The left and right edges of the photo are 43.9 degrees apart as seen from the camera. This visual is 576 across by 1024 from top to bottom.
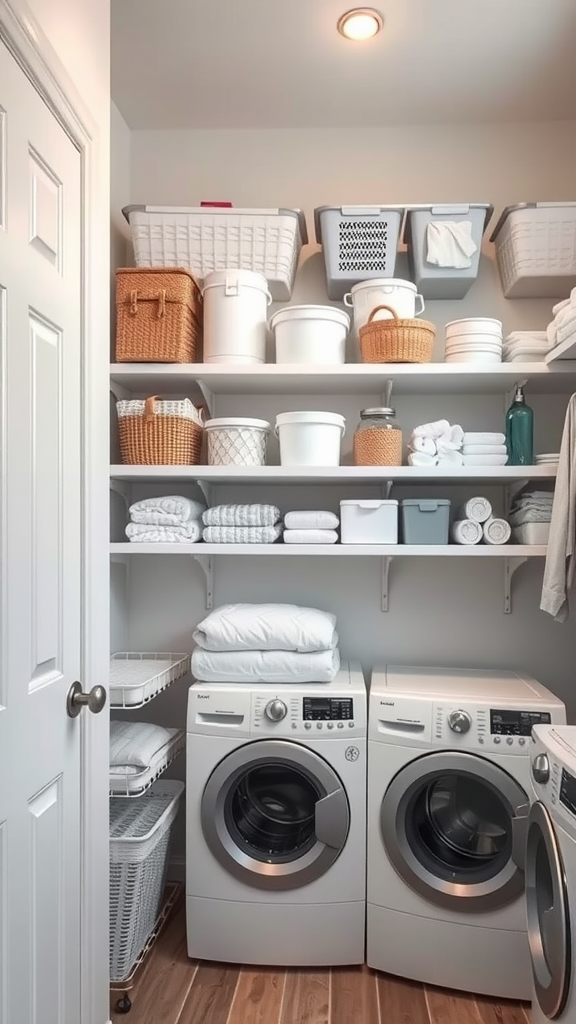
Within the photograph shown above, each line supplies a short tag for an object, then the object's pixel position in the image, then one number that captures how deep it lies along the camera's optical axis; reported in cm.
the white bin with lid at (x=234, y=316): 230
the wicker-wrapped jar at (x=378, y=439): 232
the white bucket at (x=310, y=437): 230
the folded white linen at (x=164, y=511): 234
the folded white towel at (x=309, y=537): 232
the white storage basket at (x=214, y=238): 239
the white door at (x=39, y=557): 121
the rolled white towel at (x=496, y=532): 231
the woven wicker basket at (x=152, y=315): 229
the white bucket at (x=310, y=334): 231
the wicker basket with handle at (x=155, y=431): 231
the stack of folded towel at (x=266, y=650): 224
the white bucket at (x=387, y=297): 231
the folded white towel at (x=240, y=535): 233
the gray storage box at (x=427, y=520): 230
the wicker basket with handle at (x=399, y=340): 226
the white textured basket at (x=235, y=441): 233
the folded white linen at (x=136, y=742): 208
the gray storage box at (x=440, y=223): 237
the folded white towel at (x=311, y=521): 233
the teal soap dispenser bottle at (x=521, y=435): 235
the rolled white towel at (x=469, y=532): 230
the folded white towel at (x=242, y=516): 233
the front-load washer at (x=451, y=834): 205
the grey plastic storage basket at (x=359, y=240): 239
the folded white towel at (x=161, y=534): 233
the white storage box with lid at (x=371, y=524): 232
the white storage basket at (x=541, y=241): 234
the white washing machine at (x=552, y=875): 143
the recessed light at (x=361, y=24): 206
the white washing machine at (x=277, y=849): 215
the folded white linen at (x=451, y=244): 237
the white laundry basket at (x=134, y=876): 204
